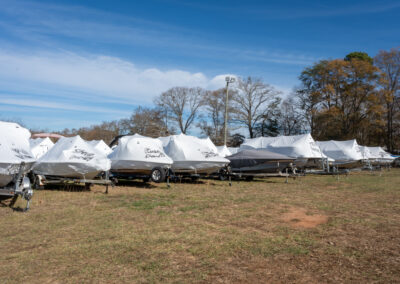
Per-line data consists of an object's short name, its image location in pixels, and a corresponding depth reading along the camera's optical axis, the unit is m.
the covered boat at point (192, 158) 15.90
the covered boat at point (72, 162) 11.67
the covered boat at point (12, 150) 8.44
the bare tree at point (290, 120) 46.31
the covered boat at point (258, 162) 17.83
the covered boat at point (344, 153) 25.98
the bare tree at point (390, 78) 42.97
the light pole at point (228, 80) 30.34
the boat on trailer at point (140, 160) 14.32
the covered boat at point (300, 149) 22.09
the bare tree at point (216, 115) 50.78
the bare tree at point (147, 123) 48.47
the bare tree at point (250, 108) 48.53
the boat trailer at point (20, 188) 8.21
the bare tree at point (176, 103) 49.82
